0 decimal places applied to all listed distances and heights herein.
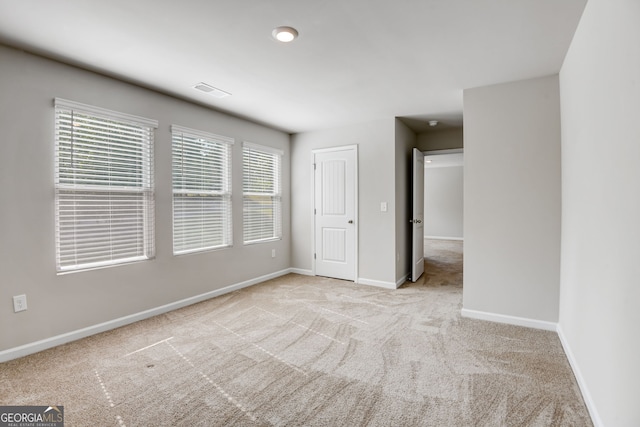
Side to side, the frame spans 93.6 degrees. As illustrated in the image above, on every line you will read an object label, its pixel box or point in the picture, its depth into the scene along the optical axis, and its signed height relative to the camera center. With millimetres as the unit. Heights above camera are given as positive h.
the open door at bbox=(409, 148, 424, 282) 4723 -84
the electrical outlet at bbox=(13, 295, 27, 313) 2422 -736
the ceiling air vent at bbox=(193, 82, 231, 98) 3200 +1348
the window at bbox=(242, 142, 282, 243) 4557 +297
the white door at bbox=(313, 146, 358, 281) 4789 -12
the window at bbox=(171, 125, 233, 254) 3613 +276
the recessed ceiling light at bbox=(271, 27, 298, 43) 2155 +1304
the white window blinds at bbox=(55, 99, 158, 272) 2691 +246
